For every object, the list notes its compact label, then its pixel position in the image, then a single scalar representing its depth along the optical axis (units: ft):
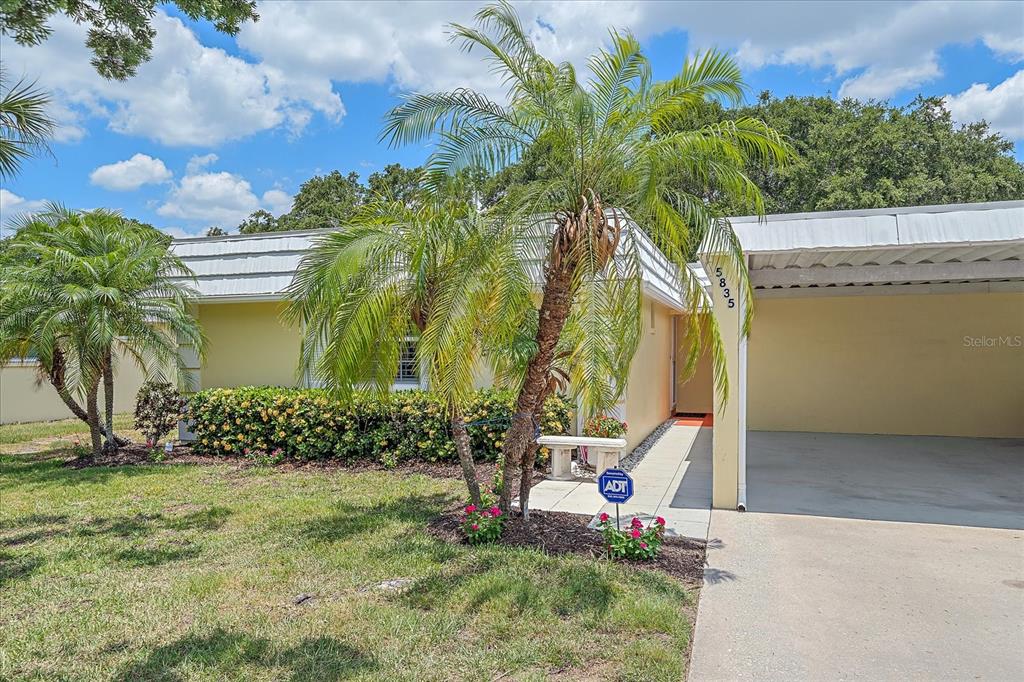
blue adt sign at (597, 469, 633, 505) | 18.15
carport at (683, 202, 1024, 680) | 13.73
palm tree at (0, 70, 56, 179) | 19.99
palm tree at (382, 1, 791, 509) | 17.76
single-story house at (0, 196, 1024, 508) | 33.91
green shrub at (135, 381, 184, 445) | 37.32
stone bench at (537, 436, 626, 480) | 27.50
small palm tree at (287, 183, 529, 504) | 17.83
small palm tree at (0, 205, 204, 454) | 30.94
